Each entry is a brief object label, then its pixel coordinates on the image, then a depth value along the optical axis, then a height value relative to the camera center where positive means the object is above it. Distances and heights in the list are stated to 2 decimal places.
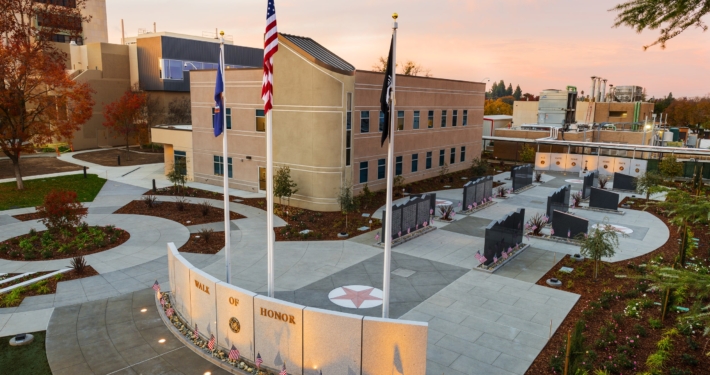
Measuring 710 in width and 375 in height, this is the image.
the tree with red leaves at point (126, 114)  55.97 +0.15
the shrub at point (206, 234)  21.77 -5.53
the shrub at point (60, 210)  20.97 -4.37
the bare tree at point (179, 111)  63.00 +0.73
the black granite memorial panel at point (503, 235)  18.72 -4.76
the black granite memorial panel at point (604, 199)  28.87 -4.71
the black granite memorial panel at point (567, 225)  21.98 -4.86
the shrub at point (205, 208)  26.36 -5.26
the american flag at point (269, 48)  11.34 +1.71
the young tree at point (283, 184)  27.05 -3.85
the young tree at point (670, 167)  40.66 -3.73
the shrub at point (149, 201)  27.92 -5.16
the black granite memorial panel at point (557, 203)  25.09 -4.38
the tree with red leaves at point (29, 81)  31.75 +2.31
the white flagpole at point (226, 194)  13.51 -2.32
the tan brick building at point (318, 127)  27.64 -0.57
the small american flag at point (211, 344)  11.80 -5.72
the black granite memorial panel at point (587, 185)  31.77 -4.23
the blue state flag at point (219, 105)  13.40 +0.35
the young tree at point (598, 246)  17.27 -4.54
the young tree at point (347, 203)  24.98 -4.54
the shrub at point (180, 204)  27.50 -5.26
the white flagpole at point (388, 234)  10.64 -2.68
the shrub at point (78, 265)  17.58 -5.66
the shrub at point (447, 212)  26.45 -5.21
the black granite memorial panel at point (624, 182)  35.03 -4.37
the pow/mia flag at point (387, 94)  10.34 +0.58
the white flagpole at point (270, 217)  12.09 -2.58
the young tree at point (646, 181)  32.11 -3.95
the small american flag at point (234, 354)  11.22 -5.69
